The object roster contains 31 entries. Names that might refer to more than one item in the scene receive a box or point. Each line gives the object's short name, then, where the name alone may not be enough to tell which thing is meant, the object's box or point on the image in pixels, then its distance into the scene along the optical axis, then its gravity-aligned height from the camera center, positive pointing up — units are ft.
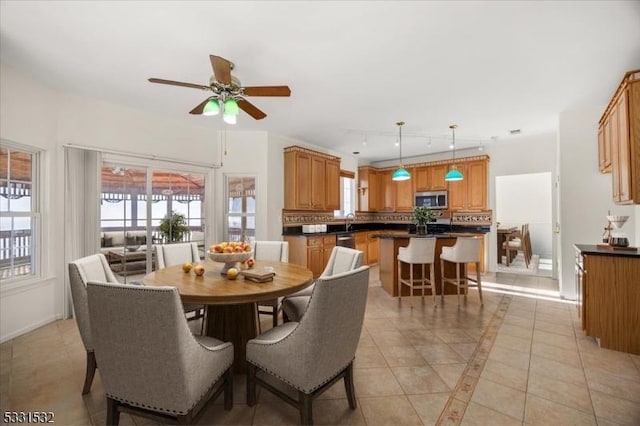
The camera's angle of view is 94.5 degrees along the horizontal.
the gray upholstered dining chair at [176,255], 10.11 -1.39
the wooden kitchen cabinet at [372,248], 22.62 -2.62
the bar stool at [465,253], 12.73 -1.68
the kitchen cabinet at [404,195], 23.20 +1.57
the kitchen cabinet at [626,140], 7.97 +2.11
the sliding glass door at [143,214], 12.76 +0.10
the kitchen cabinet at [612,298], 8.51 -2.52
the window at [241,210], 16.51 +0.32
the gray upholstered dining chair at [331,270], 7.86 -1.59
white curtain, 11.21 +0.46
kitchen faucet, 22.34 -0.59
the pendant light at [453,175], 16.48 +2.28
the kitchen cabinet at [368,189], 24.30 +2.15
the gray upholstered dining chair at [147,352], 4.44 -2.15
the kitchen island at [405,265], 14.43 -2.50
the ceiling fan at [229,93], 7.79 +3.35
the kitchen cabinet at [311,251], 16.87 -2.09
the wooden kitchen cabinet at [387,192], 24.47 +1.91
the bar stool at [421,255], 12.82 -1.78
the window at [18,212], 9.77 +0.17
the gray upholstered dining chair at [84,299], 6.33 -1.77
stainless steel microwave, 21.38 +1.12
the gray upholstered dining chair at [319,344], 5.06 -2.37
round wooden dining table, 5.83 -1.56
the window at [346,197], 23.25 +1.47
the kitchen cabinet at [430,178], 21.52 +2.75
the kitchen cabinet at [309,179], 17.24 +2.21
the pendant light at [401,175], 17.34 +2.33
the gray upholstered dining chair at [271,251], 11.36 -1.38
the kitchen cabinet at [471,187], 19.88 +1.86
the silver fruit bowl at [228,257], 7.55 -1.06
